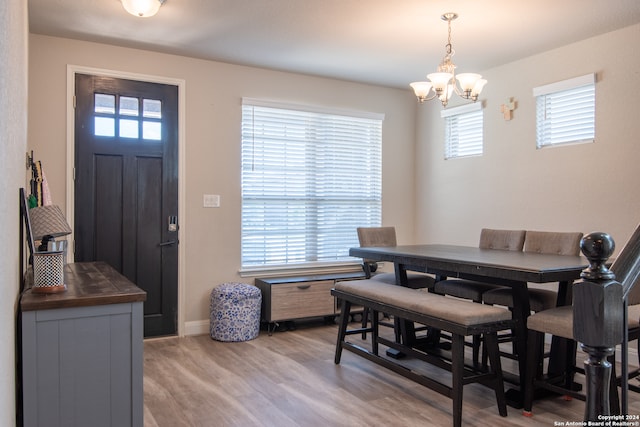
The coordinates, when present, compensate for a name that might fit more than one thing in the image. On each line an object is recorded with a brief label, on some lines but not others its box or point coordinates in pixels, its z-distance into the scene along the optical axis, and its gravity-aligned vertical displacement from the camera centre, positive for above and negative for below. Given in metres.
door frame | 4.04 +0.49
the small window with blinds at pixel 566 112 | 4.01 +0.83
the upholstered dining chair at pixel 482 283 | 3.60 -0.60
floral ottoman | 4.32 -0.97
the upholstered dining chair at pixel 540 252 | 3.21 -0.33
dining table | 2.64 -0.37
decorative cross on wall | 4.61 +0.95
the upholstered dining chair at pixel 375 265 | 4.18 -0.55
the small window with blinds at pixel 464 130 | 5.05 +0.82
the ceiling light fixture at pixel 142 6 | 3.06 +1.26
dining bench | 2.63 -0.67
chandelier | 3.24 +0.85
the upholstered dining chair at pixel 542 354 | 2.48 -0.86
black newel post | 1.00 -0.23
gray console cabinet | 1.82 -0.60
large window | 4.88 +0.25
